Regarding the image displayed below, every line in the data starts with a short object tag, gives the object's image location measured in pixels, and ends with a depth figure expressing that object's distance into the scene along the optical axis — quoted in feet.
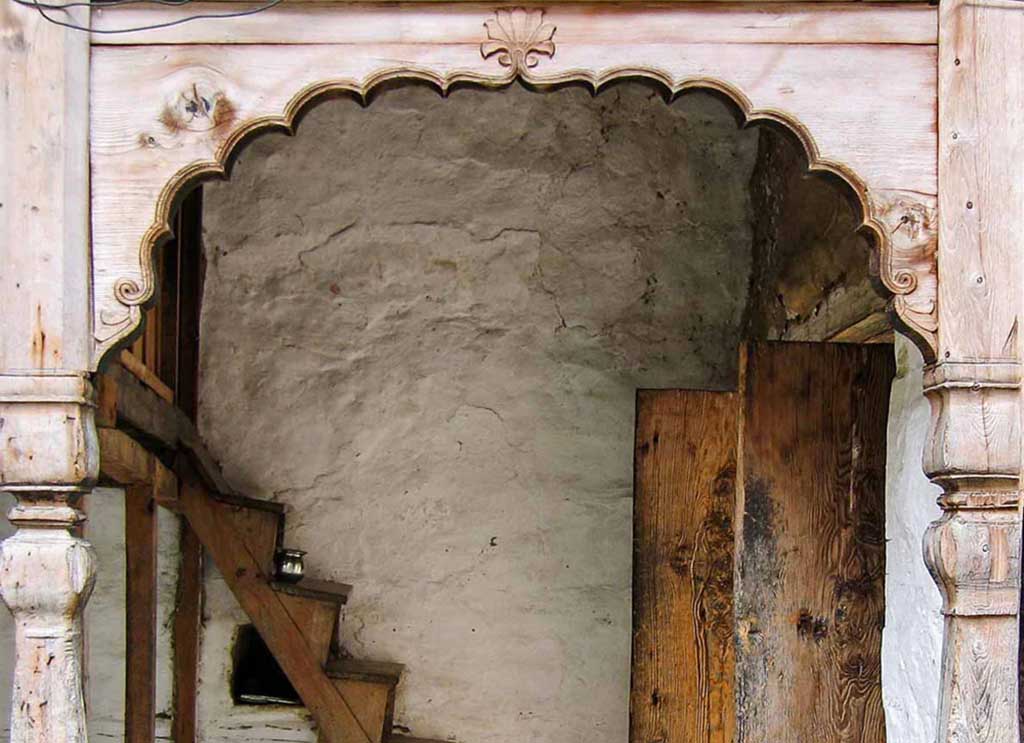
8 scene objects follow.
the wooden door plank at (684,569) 11.80
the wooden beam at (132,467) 10.91
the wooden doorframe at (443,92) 7.54
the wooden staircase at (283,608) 13.09
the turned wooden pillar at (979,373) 7.44
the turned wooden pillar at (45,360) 7.50
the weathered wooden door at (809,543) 10.68
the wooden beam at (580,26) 7.71
